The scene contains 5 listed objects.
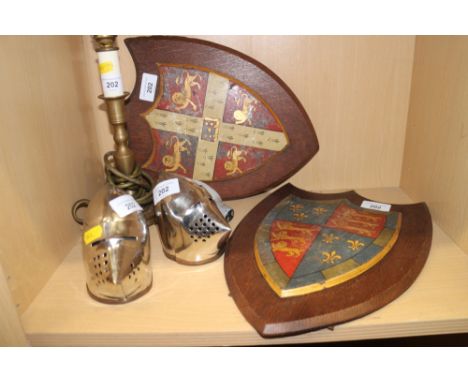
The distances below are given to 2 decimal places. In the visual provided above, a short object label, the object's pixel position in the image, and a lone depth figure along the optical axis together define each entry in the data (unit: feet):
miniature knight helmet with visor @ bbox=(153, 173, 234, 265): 1.96
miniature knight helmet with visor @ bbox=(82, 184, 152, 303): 1.71
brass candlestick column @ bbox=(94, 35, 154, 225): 2.04
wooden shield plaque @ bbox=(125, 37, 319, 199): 2.46
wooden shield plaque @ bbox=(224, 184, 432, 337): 1.67
